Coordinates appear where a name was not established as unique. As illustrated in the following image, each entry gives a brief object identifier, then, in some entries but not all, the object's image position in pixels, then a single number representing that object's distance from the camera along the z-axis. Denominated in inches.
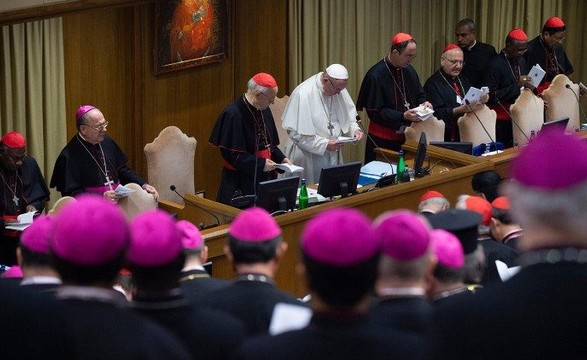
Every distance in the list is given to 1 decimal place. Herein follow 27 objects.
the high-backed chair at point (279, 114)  838.5
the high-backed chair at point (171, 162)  714.8
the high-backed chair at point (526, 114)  837.8
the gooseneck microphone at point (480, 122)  764.6
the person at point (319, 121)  724.0
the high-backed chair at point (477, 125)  801.6
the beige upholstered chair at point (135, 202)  631.2
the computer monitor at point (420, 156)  668.7
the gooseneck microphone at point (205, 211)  569.6
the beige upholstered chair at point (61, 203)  544.4
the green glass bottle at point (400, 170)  661.4
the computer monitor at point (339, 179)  614.5
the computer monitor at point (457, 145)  723.4
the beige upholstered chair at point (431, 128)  777.6
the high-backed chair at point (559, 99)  893.2
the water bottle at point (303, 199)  605.6
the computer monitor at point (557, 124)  738.2
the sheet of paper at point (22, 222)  602.9
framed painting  794.8
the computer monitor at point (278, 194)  573.9
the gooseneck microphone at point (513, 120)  820.4
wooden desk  540.7
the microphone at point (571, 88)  879.9
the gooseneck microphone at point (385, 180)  654.5
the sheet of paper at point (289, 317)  275.8
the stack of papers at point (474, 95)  786.2
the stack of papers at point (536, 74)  874.8
